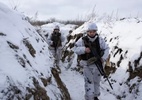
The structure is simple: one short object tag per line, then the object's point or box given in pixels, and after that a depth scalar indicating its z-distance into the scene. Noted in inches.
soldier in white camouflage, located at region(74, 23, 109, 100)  103.7
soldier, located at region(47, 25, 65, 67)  174.3
